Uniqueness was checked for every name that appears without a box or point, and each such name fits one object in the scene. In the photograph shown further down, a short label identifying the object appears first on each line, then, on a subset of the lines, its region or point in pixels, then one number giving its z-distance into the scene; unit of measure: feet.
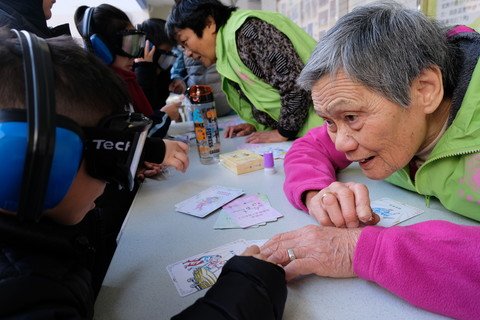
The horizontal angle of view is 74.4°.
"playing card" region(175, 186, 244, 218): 3.07
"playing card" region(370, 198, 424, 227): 2.49
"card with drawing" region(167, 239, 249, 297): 2.00
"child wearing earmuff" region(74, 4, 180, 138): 4.83
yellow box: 4.09
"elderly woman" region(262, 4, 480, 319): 1.75
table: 1.71
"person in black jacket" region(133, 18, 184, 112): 7.98
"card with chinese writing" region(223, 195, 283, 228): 2.75
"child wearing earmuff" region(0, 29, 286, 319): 1.20
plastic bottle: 4.50
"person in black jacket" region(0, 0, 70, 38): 3.75
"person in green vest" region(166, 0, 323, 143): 4.95
